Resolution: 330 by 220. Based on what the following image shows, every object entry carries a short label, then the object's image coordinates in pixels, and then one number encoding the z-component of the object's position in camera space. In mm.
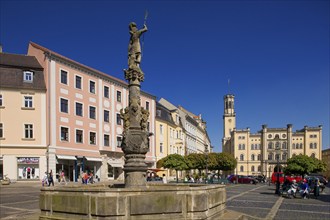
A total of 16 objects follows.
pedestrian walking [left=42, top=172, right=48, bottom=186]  29516
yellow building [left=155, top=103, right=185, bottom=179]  55688
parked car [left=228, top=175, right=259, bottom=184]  47875
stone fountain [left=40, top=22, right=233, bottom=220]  7188
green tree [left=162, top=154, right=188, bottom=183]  48625
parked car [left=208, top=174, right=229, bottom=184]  45188
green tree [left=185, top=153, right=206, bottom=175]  52344
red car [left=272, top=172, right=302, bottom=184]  40081
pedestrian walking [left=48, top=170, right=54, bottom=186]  27780
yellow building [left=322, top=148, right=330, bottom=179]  108825
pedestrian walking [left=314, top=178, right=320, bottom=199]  24222
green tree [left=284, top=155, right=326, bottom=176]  40156
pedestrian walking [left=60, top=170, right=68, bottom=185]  32469
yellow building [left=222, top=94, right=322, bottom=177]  100812
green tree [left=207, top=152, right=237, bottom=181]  53062
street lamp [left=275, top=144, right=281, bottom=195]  26094
